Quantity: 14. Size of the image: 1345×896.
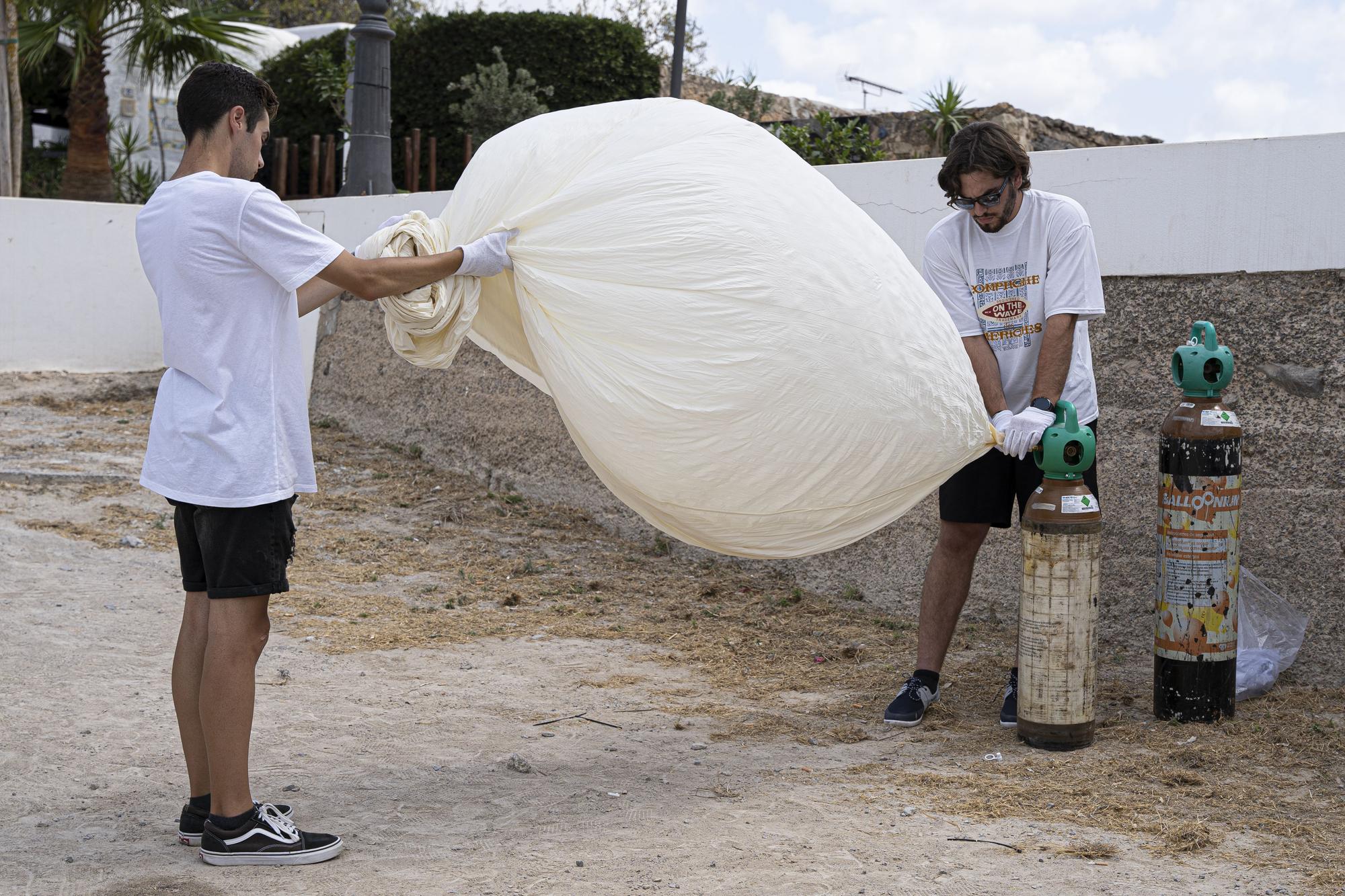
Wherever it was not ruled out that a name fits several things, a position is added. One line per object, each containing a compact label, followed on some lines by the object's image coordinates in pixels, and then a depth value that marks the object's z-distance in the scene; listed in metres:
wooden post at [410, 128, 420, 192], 9.80
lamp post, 8.38
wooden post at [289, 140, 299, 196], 11.53
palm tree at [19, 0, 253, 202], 11.79
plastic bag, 3.91
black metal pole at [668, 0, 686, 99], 10.66
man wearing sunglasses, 3.47
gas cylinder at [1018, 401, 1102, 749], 3.38
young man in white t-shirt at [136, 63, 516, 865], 2.58
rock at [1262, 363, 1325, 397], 4.11
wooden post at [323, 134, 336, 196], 10.70
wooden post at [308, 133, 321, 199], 10.73
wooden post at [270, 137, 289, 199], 11.52
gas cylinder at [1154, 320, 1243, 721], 3.54
